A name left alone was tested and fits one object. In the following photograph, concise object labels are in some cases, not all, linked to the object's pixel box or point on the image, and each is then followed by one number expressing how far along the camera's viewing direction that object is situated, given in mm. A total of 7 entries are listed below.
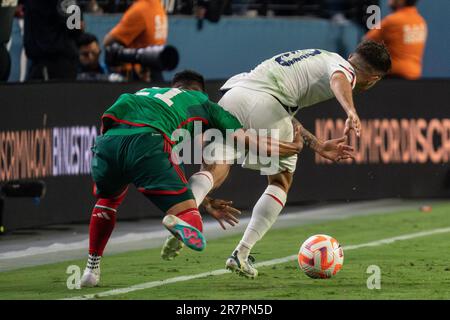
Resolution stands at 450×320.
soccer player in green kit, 9062
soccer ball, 10109
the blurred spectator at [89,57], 15852
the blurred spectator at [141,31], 15953
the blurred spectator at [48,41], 14883
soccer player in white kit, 10195
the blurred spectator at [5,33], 14062
